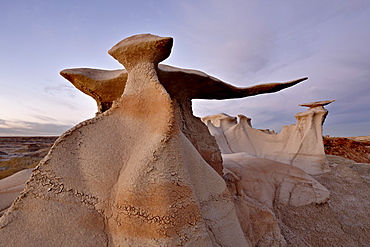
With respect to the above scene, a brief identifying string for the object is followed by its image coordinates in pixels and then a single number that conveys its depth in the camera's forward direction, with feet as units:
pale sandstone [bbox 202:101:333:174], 19.33
